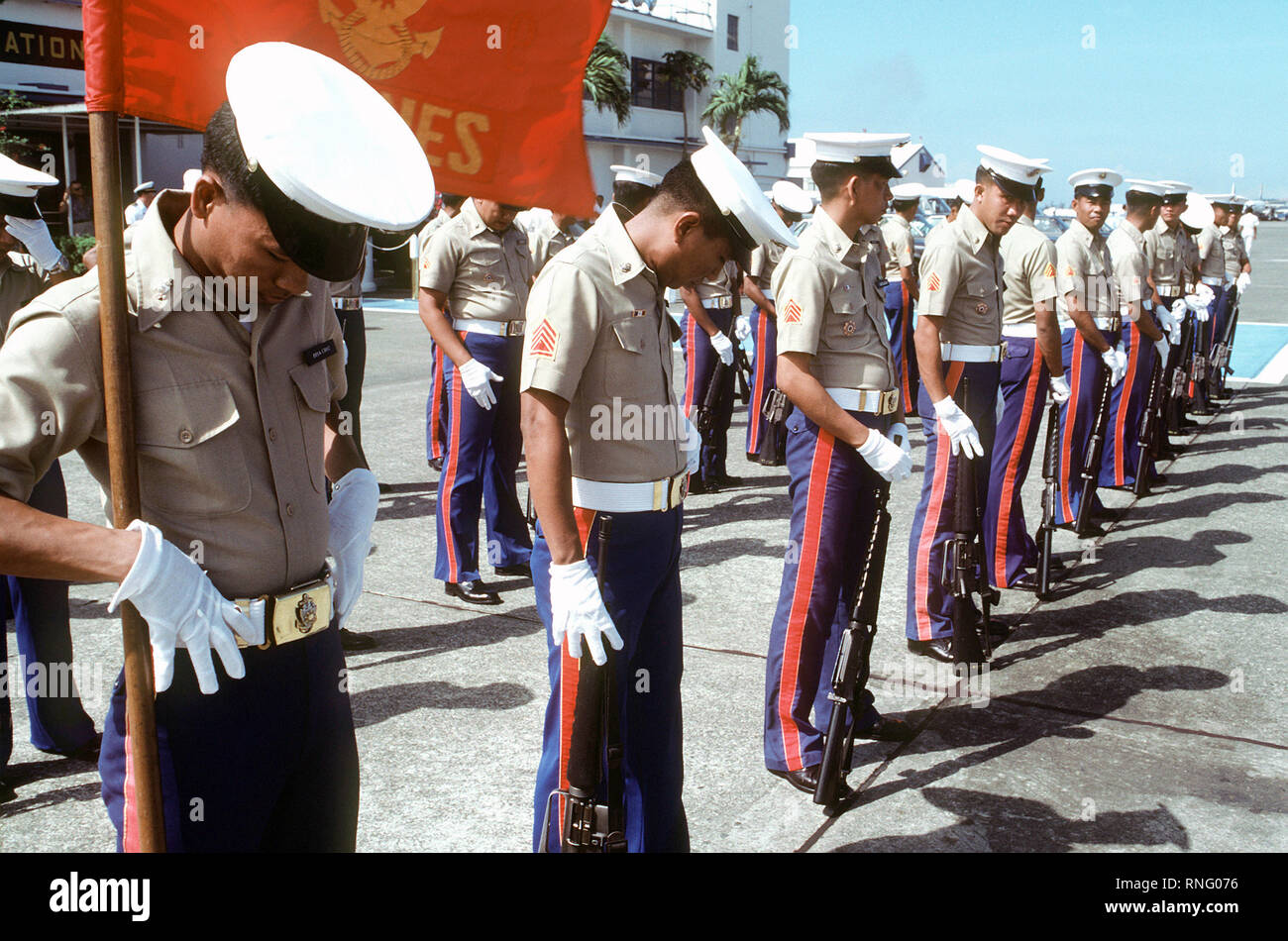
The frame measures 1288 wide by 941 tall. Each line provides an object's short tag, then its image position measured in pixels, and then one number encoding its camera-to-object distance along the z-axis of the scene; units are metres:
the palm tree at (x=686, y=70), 46.38
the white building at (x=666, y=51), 43.75
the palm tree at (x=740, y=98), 49.19
